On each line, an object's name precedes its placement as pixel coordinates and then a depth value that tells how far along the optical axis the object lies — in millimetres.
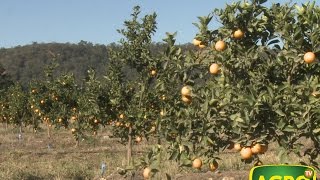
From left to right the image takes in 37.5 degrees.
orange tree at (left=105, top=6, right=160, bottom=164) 11891
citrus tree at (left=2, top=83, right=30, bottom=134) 29266
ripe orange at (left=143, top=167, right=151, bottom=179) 4176
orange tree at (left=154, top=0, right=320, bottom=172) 3848
